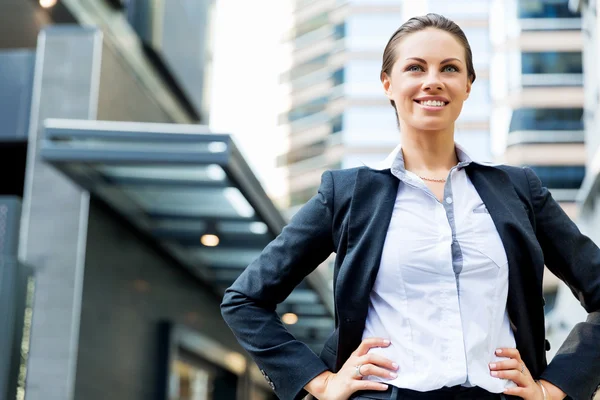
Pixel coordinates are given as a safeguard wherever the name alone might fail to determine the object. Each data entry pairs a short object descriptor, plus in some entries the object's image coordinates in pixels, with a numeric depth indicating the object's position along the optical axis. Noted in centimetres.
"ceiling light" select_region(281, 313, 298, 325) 1490
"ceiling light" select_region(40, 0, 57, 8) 1032
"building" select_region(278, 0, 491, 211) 5441
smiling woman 216
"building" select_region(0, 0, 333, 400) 782
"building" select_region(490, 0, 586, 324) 4919
